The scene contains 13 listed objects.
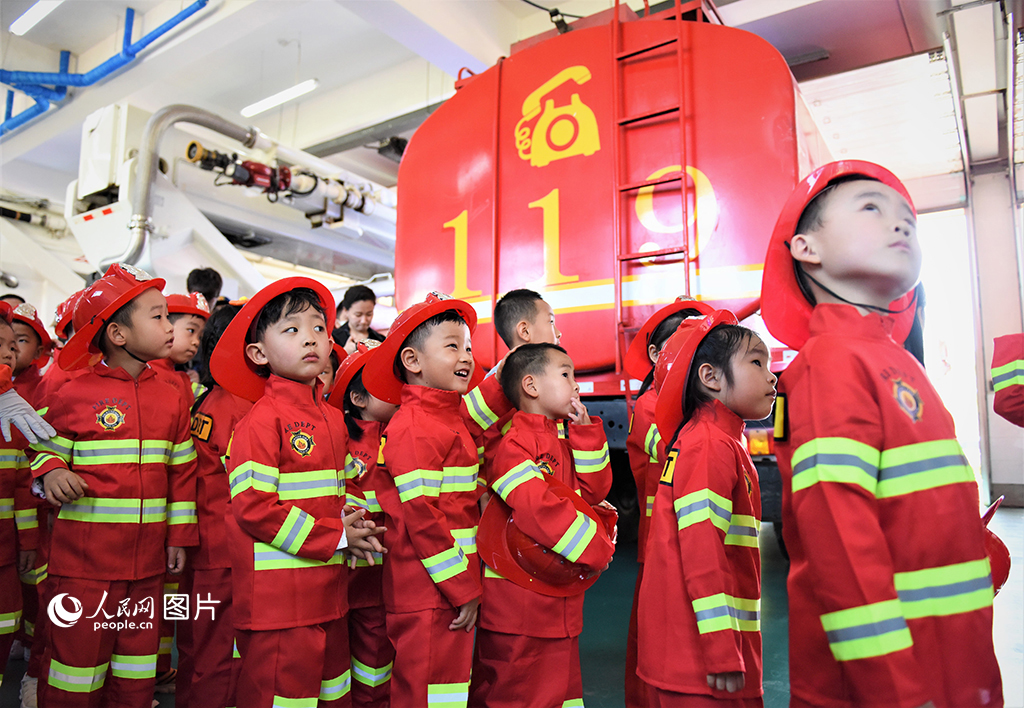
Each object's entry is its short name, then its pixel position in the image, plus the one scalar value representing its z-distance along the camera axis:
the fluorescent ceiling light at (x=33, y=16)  5.56
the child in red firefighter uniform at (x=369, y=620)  2.20
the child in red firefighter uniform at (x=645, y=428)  2.08
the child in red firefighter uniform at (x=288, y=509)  1.77
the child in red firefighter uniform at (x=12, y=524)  2.38
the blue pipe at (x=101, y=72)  5.79
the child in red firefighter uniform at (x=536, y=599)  1.82
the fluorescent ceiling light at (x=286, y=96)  7.16
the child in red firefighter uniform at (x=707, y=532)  1.41
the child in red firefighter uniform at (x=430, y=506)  1.84
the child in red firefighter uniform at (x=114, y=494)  2.02
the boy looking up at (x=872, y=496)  0.96
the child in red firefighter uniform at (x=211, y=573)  2.19
